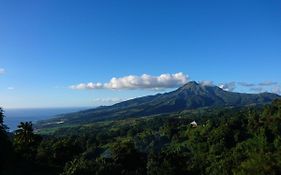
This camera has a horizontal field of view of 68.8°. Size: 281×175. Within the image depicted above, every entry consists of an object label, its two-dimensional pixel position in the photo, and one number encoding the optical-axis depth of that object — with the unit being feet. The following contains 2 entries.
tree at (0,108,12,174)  111.82
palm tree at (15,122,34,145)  151.50
